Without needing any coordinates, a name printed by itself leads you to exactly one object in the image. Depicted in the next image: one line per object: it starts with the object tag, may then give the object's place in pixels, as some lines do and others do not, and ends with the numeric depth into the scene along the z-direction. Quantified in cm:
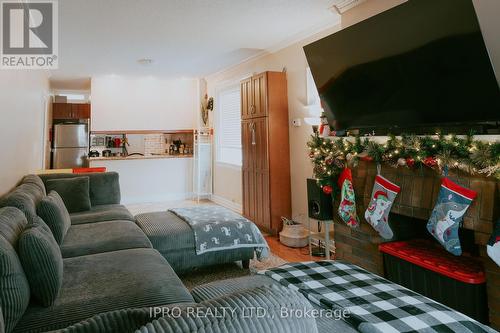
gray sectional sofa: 69
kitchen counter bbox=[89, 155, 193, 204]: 658
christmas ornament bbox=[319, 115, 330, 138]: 338
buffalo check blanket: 125
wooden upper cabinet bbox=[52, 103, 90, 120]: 745
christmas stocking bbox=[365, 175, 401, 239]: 247
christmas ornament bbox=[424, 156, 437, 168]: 214
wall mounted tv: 194
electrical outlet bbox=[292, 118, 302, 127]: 406
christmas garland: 188
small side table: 323
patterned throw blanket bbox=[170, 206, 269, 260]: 289
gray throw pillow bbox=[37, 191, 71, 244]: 226
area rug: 291
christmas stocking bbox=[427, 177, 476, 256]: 196
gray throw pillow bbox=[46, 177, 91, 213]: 355
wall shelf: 659
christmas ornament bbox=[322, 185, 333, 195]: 307
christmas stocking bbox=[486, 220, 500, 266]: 175
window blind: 582
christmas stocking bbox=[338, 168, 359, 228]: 282
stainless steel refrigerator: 703
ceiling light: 515
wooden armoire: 419
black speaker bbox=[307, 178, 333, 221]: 323
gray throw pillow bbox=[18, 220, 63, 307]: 146
